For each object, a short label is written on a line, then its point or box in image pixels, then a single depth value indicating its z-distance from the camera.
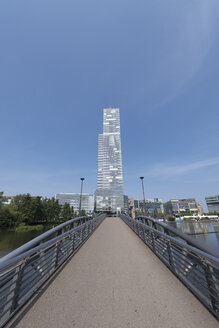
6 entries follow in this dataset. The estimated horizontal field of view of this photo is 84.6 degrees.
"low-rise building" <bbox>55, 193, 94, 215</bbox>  123.94
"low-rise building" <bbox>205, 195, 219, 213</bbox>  100.68
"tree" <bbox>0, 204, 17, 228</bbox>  35.28
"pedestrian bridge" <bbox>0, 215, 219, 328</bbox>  1.69
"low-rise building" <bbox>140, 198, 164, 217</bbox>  150.11
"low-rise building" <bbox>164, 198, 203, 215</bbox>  99.55
